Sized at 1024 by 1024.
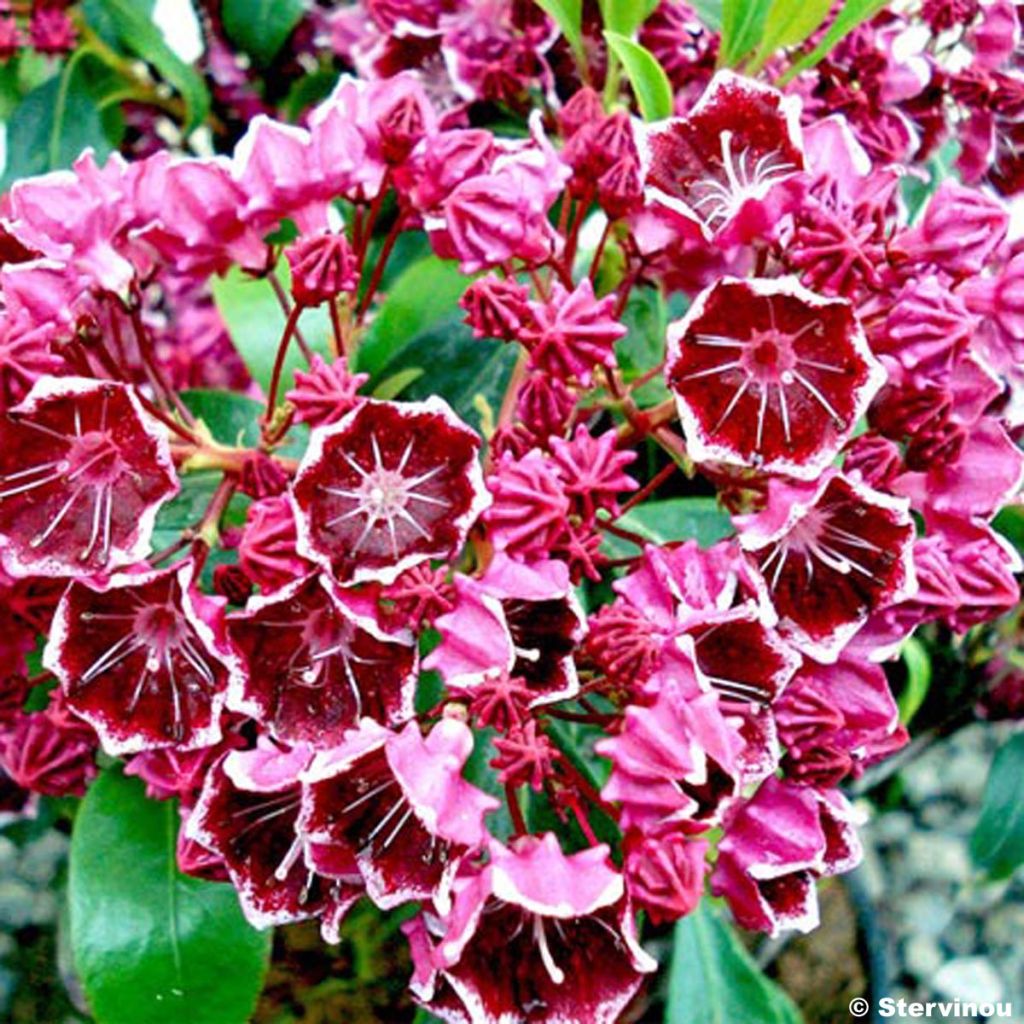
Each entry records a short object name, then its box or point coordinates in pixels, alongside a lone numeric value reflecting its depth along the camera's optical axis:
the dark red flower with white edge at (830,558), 0.15
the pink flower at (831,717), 0.16
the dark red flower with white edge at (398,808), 0.14
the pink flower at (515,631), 0.15
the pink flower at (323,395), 0.16
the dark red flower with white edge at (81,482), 0.15
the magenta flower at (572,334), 0.16
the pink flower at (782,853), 0.16
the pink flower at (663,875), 0.15
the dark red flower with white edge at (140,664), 0.16
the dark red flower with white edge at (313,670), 0.15
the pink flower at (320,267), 0.17
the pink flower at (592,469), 0.16
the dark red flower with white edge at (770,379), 0.15
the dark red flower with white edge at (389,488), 0.15
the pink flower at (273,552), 0.15
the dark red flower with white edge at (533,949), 0.14
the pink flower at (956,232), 0.17
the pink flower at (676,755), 0.14
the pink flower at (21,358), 0.15
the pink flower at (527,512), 0.15
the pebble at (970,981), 0.36
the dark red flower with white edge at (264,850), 0.16
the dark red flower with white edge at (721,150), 0.16
